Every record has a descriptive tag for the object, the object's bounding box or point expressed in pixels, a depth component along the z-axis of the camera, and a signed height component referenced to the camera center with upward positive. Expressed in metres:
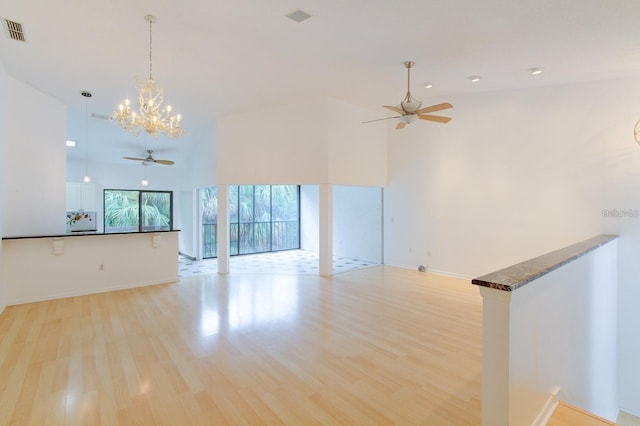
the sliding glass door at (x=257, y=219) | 9.35 -0.27
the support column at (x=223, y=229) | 6.94 -0.41
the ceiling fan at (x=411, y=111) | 4.41 +1.46
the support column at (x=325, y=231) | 6.53 -0.44
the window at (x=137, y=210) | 8.85 +0.05
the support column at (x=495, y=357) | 1.61 -0.80
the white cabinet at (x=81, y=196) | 7.89 +0.42
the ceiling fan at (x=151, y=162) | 6.86 +1.18
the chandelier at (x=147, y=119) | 3.66 +1.17
